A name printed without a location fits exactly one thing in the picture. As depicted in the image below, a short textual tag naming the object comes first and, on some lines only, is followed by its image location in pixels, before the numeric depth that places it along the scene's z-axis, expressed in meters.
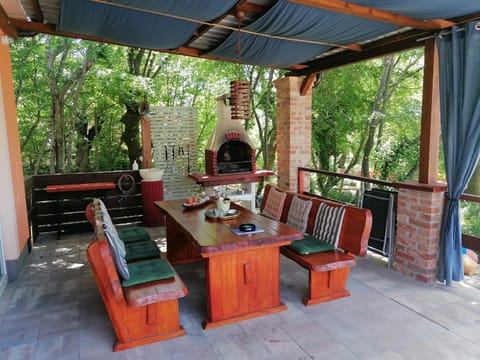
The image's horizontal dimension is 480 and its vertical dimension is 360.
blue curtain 3.10
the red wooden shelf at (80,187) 5.10
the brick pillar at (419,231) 3.44
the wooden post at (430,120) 3.43
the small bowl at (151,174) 5.70
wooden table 2.69
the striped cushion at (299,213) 3.64
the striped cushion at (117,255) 2.43
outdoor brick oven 5.91
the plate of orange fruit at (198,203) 3.87
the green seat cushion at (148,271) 2.56
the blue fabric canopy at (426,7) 2.67
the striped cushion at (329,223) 3.29
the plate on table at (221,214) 3.37
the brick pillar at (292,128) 5.56
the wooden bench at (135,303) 2.32
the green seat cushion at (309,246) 3.15
